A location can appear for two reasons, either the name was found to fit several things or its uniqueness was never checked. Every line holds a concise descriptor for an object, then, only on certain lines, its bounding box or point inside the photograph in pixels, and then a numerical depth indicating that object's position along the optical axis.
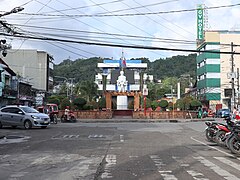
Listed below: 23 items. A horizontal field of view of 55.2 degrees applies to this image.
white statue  44.59
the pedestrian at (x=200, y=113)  30.07
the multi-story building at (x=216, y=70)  46.18
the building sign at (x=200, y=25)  47.74
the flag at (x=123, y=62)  54.25
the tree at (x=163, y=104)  33.77
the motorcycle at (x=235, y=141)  8.47
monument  43.19
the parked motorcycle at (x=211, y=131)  10.91
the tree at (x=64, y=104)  30.53
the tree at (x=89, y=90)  54.20
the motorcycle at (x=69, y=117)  24.04
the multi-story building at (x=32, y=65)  51.57
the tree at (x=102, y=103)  38.34
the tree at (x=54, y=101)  34.55
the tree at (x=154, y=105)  36.28
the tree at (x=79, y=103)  30.53
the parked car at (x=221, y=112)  32.90
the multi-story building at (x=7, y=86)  31.71
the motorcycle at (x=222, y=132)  9.80
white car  15.91
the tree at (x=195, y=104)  32.45
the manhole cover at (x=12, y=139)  11.20
